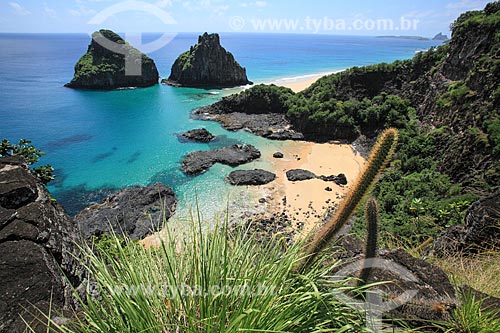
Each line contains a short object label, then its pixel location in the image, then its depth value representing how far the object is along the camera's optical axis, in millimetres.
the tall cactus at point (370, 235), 2615
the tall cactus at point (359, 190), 2480
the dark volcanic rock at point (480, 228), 5777
